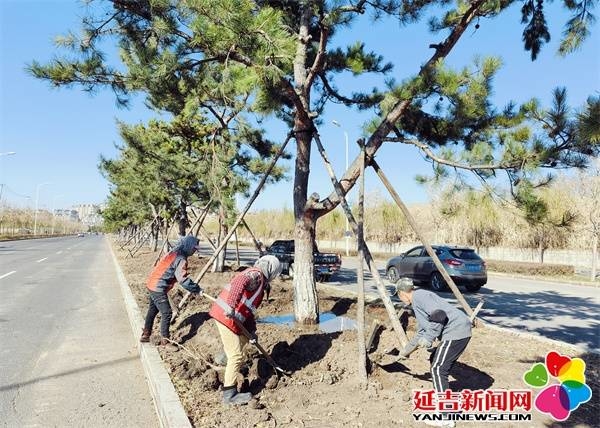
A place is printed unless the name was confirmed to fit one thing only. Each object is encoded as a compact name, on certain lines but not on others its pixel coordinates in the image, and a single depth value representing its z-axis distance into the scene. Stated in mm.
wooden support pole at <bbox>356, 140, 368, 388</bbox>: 4395
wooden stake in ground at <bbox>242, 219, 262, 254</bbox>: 8922
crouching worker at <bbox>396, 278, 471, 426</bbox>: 3775
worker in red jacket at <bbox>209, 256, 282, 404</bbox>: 3998
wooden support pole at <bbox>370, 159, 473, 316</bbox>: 5801
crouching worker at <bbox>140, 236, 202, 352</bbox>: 5996
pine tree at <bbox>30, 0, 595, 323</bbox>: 4426
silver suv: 14094
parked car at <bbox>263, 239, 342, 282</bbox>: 15859
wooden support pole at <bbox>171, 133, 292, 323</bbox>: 6962
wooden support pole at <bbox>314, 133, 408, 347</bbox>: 4925
